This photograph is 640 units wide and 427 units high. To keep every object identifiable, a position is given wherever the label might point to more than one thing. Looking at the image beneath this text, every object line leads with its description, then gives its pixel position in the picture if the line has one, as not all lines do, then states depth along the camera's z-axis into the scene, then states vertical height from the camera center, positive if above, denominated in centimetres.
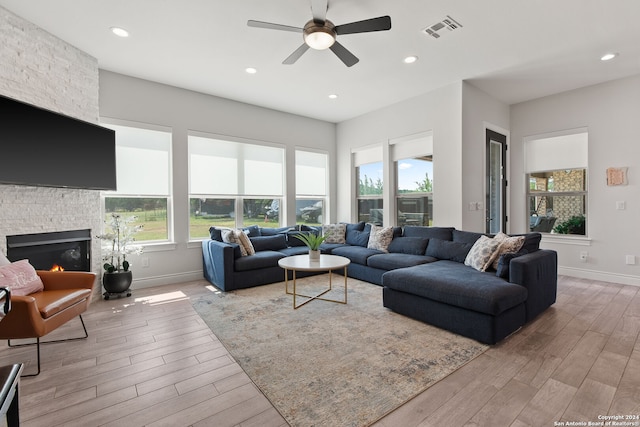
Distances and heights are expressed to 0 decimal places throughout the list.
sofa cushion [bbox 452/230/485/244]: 389 -38
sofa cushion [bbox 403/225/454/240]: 428 -35
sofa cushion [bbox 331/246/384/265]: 453 -69
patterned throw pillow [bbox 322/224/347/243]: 562 -44
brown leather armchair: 206 -71
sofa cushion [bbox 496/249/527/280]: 287 -55
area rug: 178 -115
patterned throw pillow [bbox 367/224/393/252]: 478 -48
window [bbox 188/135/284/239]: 492 +50
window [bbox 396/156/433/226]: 519 +34
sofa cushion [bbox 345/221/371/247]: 525 -45
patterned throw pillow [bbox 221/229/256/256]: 439 -43
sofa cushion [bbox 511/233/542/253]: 317 -37
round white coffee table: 338 -65
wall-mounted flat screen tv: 265 +66
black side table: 113 -71
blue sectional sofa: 256 -72
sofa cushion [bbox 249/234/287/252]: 484 -54
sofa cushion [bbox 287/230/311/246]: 539 -54
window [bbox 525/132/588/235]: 478 +43
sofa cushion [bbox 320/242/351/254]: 514 -66
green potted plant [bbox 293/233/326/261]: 374 -47
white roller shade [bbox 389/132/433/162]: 502 +114
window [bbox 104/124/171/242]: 422 +48
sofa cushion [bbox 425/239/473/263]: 382 -56
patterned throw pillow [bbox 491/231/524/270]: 313 -40
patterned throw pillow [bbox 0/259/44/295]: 229 -53
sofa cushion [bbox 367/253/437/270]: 395 -71
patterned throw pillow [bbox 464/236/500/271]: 319 -50
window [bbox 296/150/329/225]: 620 +52
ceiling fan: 245 +159
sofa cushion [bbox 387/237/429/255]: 437 -55
